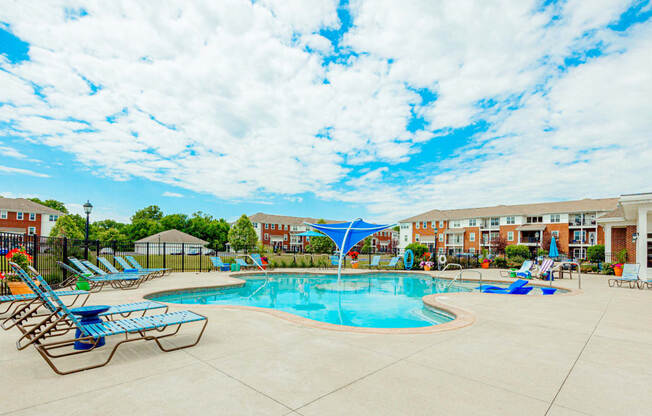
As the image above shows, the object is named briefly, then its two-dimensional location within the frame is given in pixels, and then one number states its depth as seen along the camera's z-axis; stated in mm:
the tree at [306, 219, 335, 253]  59719
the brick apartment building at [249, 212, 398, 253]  76125
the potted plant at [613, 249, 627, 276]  20930
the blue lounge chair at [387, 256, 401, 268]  23469
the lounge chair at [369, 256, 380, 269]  24031
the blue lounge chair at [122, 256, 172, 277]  14569
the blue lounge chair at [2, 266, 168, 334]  4426
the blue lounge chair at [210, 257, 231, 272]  19484
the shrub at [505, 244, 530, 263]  40531
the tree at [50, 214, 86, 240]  40875
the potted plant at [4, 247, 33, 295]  8930
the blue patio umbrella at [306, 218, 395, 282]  16531
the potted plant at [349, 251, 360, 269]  24252
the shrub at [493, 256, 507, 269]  25781
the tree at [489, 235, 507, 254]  51062
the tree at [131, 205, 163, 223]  85250
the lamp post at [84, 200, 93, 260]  14607
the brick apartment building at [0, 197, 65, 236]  45781
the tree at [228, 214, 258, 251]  48688
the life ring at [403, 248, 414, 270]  23603
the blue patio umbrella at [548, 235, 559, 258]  19888
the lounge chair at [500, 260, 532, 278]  16969
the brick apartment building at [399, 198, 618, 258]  47594
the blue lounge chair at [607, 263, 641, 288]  14444
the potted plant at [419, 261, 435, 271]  22966
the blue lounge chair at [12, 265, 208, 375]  4001
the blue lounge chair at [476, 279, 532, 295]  11844
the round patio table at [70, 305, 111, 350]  4676
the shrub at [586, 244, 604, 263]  29094
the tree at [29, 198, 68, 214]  70438
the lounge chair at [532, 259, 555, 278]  15953
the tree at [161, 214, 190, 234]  75794
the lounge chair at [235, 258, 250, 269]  20603
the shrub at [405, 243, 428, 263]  26547
